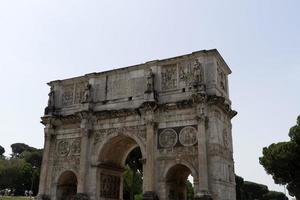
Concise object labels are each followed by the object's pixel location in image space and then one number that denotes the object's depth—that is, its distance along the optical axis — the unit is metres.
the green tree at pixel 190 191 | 43.29
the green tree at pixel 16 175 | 49.22
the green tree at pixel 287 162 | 30.45
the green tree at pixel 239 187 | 53.45
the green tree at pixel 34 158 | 64.50
